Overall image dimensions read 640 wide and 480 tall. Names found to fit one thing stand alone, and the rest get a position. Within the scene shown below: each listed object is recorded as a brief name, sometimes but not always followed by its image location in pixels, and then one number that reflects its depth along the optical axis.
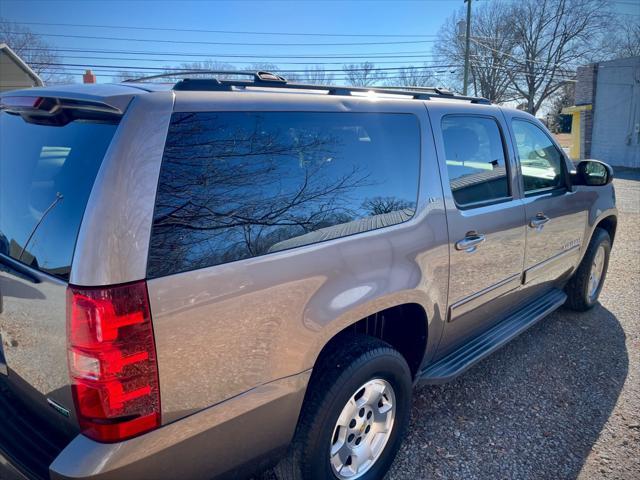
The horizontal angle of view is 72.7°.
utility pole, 28.31
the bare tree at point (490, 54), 43.91
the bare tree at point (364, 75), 35.45
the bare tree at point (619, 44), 31.84
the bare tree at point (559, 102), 46.12
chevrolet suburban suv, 1.34
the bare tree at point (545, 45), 41.97
